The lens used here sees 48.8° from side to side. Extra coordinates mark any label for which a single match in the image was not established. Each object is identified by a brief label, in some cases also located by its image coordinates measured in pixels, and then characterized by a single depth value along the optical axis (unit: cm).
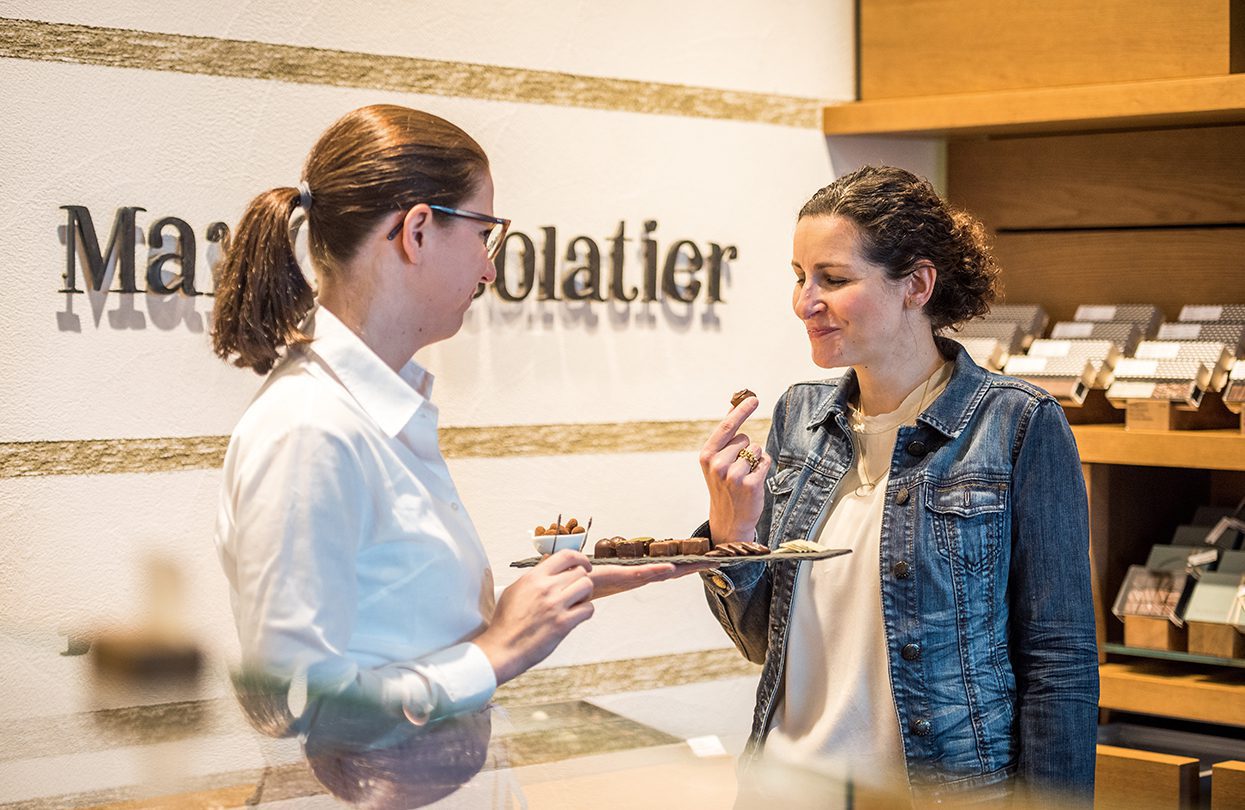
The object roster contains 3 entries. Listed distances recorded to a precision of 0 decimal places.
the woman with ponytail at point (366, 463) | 132
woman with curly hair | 208
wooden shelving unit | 329
